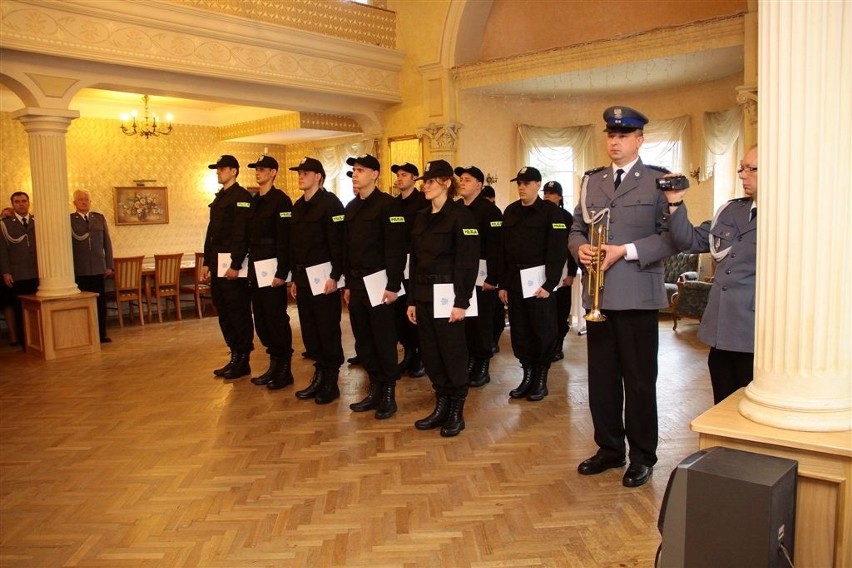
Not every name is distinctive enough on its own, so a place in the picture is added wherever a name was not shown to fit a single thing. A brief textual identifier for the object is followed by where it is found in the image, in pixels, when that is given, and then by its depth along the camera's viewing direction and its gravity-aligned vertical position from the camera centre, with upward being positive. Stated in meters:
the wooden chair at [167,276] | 10.29 -0.68
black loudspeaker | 1.95 -0.84
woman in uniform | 4.41 -0.35
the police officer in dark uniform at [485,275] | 5.79 -0.43
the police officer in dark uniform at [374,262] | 4.89 -0.26
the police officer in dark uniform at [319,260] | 5.25 -0.26
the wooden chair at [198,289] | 10.54 -0.94
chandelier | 10.94 +1.70
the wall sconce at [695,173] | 10.17 +0.58
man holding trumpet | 3.46 -0.36
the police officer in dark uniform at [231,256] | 5.87 -0.24
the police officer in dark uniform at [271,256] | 5.64 -0.24
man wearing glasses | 3.05 -0.28
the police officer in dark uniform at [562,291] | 6.09 -0.67
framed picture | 11.73 +0.42
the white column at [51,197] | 7.42 +0.37
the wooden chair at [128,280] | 9.72 -0.69
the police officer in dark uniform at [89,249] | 8.55 -0.21
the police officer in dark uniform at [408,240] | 5.53 -0.13
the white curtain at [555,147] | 11.19 +1.12
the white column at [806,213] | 2.11 -0.01
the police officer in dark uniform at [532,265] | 5.17 -0.38
